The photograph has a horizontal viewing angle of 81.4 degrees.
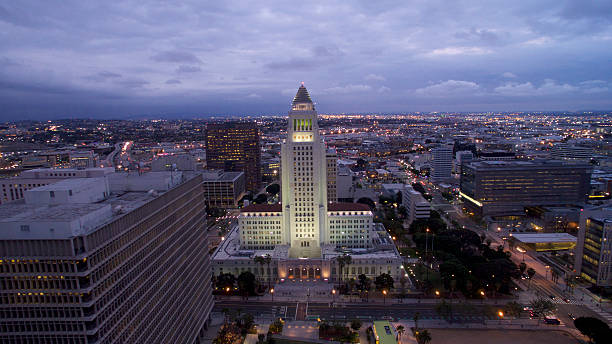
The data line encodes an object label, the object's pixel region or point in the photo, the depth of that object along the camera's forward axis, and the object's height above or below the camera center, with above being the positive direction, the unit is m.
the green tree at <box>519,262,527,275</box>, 105.07 -45.47
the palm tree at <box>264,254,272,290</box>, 108.20 -42.69
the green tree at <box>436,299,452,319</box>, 85.38 -46.98
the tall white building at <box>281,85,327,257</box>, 122.06 -20.40
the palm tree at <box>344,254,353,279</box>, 106.24 -42.00
